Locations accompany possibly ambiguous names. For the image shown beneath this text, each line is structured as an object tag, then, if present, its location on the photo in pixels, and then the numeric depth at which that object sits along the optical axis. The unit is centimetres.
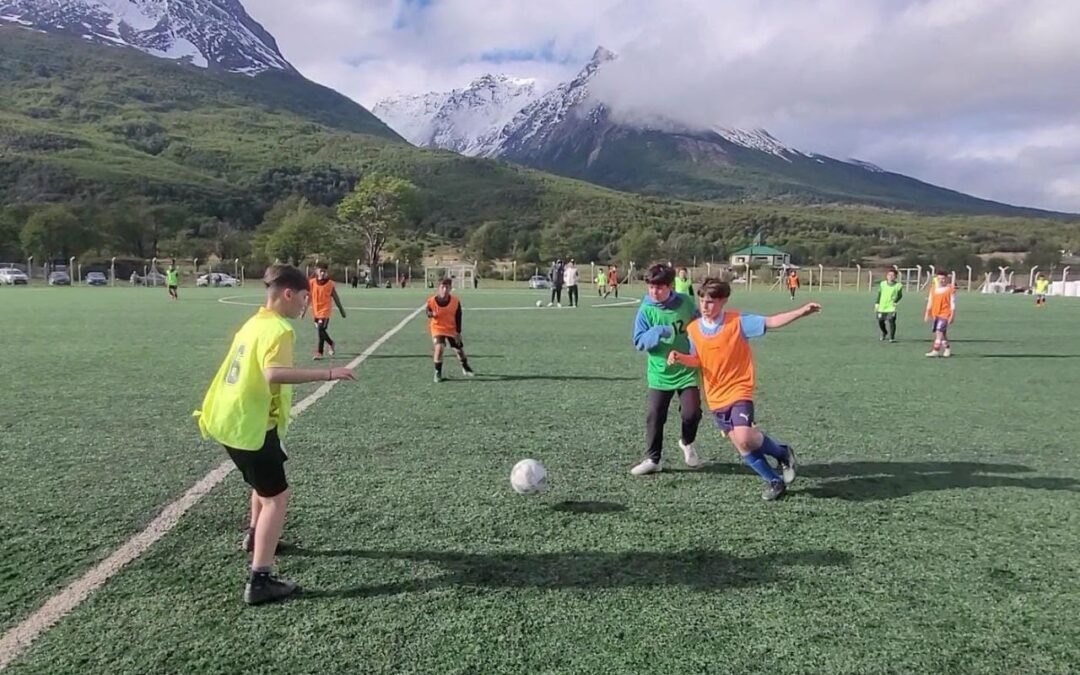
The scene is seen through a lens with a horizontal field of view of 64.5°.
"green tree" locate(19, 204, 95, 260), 8056
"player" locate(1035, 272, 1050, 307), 3684
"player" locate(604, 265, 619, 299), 4397
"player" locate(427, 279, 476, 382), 1182
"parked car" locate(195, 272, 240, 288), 6750
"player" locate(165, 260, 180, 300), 3681
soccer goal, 6794
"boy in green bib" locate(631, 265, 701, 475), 654
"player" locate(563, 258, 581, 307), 3306
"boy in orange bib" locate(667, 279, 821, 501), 586
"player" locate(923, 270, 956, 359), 1584
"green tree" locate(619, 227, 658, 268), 9432
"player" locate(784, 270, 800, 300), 4541
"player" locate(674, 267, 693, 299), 2297
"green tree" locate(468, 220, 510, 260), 10662
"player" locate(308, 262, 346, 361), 1417
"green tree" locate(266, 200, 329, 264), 8606
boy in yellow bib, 399
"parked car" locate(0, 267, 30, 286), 6088
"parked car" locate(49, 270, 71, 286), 6363
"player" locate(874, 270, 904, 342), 1777
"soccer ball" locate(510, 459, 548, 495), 581
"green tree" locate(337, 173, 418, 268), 9231
